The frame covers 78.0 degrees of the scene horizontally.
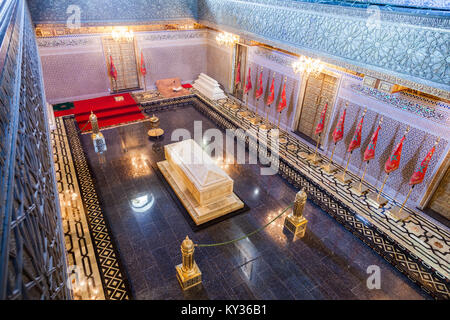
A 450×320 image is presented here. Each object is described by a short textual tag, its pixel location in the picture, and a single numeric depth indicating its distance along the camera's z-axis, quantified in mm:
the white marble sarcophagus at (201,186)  4387
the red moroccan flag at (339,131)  5240
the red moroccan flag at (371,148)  4773
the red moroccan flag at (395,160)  4439
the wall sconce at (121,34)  8133
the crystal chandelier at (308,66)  5786
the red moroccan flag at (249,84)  7602
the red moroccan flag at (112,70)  8247
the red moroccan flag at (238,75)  7960
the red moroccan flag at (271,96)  6673
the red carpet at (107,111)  7500
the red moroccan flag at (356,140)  4988
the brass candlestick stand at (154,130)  6703
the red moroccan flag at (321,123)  5539
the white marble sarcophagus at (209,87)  8938
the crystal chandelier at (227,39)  8054
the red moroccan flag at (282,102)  6526
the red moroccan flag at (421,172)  4129
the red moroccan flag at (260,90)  7074
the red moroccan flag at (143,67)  8665
